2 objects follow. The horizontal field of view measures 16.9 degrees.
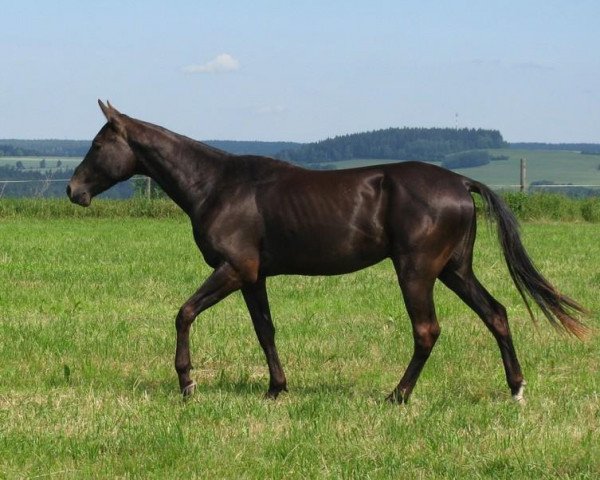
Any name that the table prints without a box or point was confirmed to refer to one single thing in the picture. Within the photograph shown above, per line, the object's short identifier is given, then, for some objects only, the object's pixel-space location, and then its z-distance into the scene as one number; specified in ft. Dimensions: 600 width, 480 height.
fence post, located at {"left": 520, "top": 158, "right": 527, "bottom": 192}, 196.79
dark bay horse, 44.79
